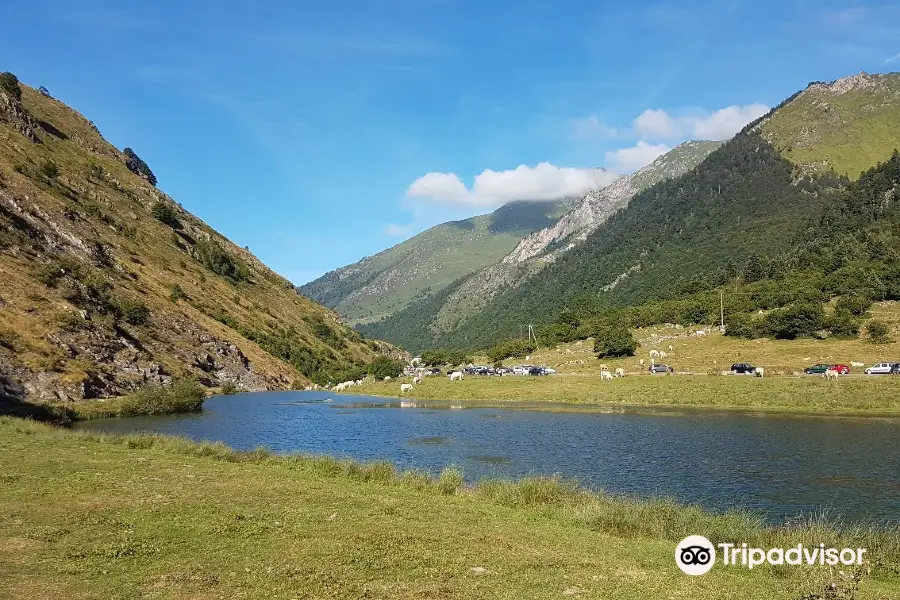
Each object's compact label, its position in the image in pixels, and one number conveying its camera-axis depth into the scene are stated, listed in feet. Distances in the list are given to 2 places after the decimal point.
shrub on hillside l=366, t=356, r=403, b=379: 488.85
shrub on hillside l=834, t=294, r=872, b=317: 337.52
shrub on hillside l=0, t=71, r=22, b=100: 514.68
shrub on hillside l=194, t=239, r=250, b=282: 572.10
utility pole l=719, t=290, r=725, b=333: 392.22
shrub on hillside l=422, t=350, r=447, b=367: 542.98
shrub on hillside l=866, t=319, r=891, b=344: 291.58
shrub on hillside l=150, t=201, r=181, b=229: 563.89
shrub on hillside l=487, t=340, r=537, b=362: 471.62
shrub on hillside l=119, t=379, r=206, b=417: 219.61
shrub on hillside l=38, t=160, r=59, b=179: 422.33
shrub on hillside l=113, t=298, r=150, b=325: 313.94
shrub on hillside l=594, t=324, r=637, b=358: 364.99
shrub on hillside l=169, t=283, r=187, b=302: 407.23
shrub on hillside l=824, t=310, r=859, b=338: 314.76
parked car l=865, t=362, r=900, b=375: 247.70
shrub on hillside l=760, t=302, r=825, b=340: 323.78
